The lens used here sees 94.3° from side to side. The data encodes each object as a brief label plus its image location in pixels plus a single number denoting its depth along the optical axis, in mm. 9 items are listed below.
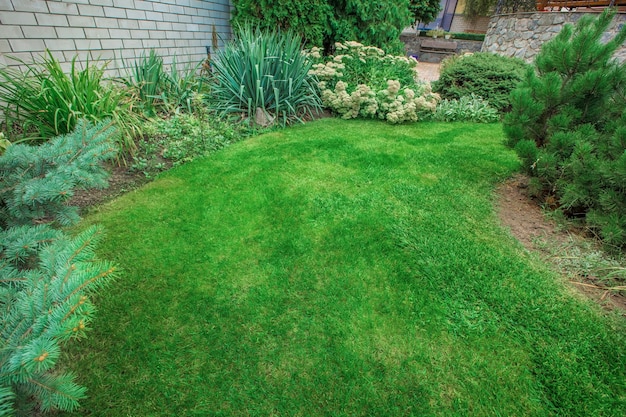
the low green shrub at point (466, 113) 4637
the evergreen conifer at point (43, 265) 651
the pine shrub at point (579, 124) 1749
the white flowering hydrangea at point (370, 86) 4227
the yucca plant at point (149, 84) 3498
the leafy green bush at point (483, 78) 4961
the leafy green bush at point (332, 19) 4882
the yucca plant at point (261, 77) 3896
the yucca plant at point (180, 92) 3754
